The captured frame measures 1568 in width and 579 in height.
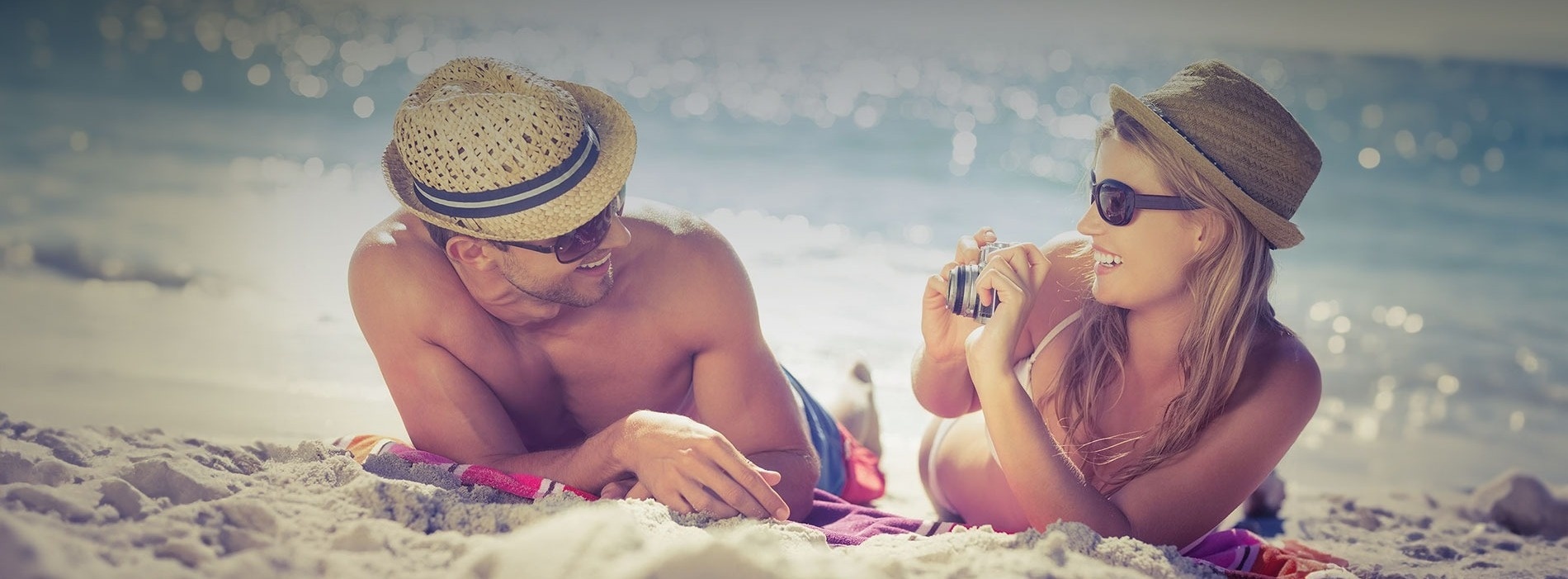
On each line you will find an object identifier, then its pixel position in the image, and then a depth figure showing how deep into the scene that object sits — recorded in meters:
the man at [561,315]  2.66
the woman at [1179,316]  2.61
